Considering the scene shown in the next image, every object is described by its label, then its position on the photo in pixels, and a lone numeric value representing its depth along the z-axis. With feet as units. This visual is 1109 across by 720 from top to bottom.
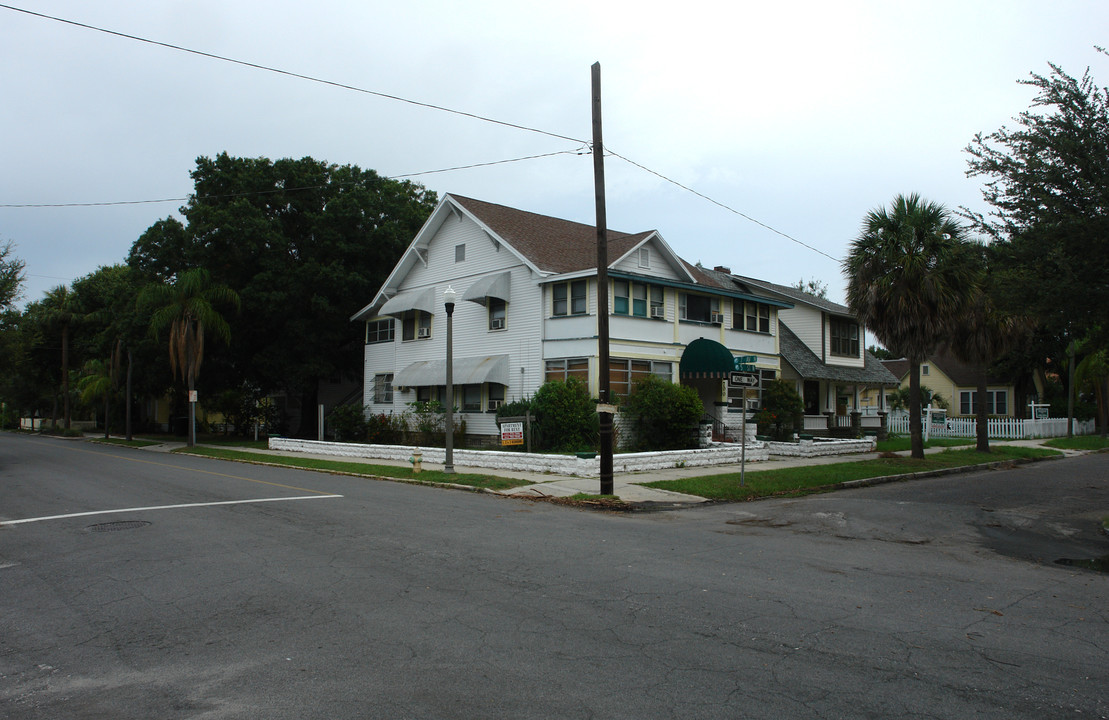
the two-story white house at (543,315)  88.07
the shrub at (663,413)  82.84
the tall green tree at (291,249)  118.93
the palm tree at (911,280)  79.51
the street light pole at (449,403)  65.82
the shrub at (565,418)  80.18
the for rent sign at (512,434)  74.43
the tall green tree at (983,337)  90.63
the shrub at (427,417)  94.99
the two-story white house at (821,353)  114.99
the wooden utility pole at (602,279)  52.90
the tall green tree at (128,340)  128.26
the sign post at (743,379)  56.03
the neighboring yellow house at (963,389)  183.01
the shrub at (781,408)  97.04
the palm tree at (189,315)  113.39
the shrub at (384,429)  100.32
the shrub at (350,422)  106.73
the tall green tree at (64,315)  178.60
